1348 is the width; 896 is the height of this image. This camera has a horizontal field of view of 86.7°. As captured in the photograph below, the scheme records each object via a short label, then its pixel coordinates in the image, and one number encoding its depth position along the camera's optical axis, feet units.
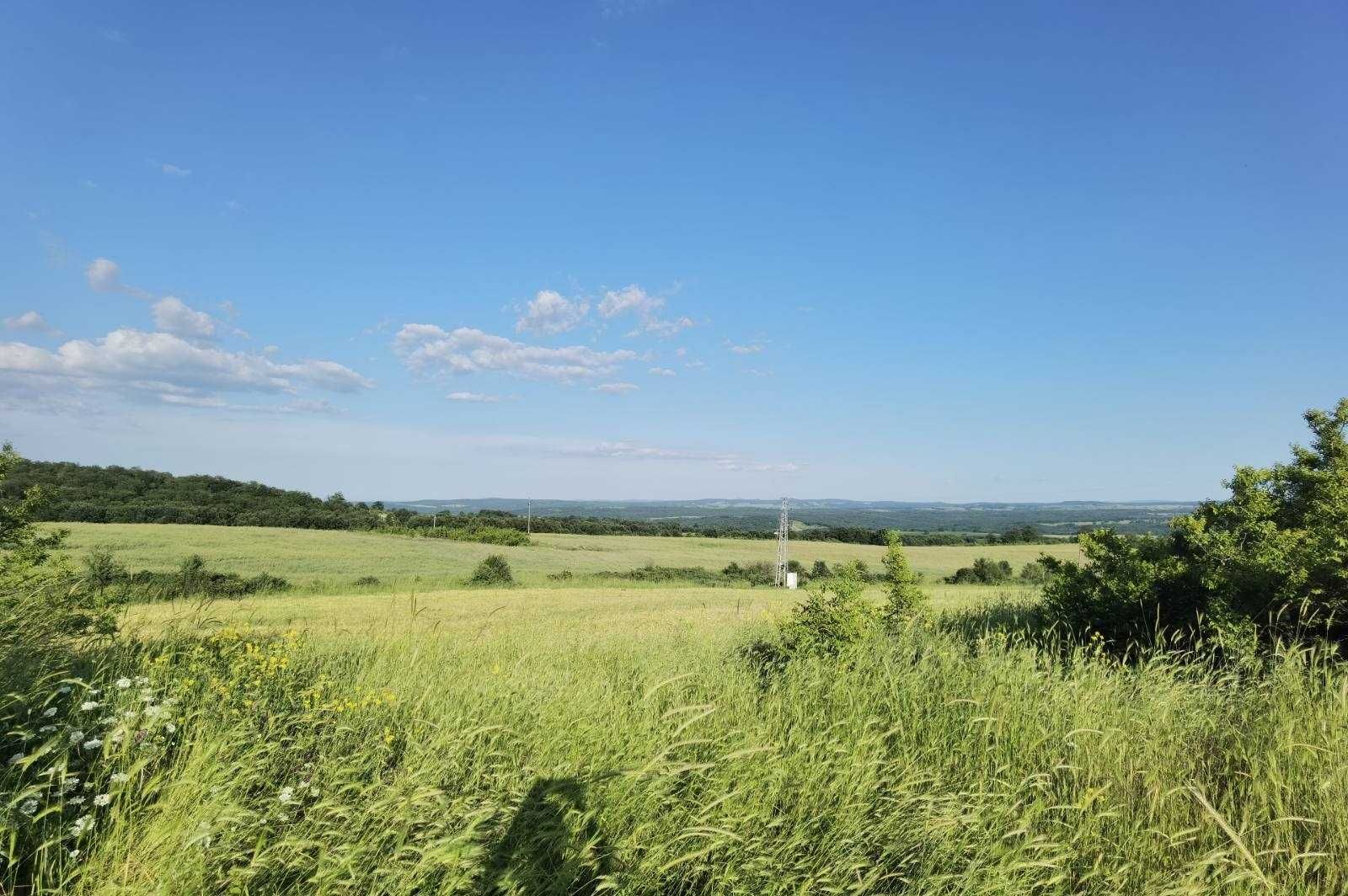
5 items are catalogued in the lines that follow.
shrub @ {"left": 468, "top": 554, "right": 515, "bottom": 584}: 140.26
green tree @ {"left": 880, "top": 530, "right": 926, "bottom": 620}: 41.45
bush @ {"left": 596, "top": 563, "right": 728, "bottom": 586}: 159.84
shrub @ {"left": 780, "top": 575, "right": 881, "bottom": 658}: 27.61
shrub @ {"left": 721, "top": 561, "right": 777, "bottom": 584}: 162.91
